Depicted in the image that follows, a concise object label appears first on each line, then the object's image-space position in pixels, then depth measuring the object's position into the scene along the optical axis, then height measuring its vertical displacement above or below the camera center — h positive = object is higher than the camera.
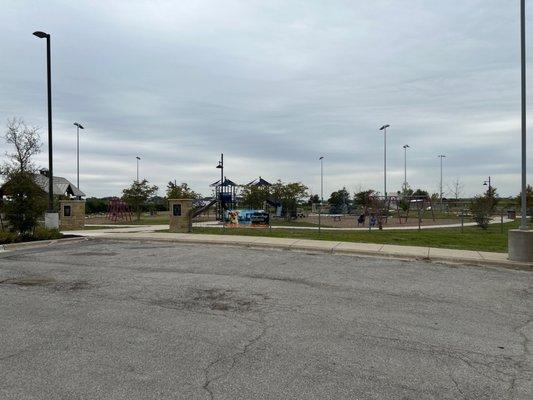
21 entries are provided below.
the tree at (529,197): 46.94 +0.73
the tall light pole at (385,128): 54.55 +8.60
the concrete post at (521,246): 12.00 -1.02
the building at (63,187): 66.01 +2.63
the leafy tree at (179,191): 48.15 +1.38
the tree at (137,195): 43.16 +0.90
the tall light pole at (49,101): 19.37 +4.13
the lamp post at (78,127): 52.05 +6.45
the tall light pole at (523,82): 12.74 +3.21
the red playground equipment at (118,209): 43.19 -0.37
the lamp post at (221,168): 37.57 +2.99
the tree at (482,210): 28.02 -0.34
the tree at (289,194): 39.56 +0.87
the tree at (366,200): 36.88 +0.38
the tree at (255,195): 40.06 +0.80
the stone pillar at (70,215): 25.77 -0.52
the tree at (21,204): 17.19 +0.04
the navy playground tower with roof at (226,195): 35.16 +0.71
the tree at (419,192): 85.88 +2.25
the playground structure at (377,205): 33.43 -0.03
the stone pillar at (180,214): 21.84 -0.41
